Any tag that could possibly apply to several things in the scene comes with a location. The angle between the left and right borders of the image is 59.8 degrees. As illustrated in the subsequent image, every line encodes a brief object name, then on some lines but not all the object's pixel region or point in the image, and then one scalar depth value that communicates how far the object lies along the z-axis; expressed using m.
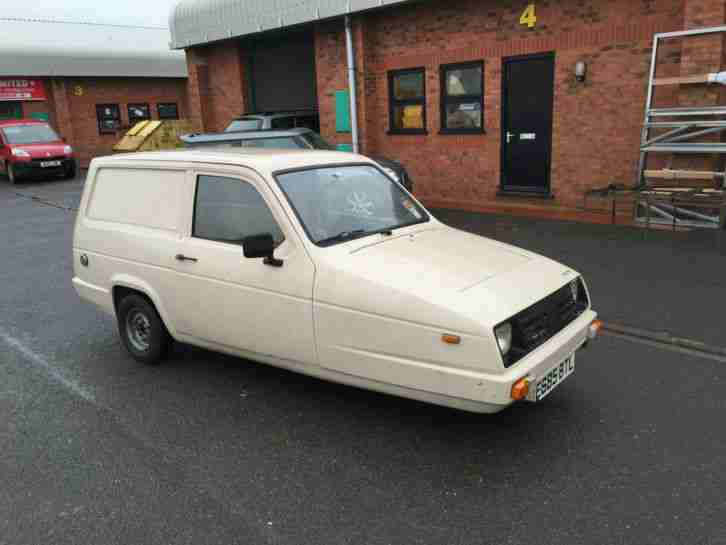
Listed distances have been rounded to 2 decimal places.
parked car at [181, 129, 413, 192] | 11.68
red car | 19.92
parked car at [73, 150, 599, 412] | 3.49
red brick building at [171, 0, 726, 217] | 9.87
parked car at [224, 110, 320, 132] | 14.23
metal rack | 8.70
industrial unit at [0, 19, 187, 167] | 26.56
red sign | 26.16
